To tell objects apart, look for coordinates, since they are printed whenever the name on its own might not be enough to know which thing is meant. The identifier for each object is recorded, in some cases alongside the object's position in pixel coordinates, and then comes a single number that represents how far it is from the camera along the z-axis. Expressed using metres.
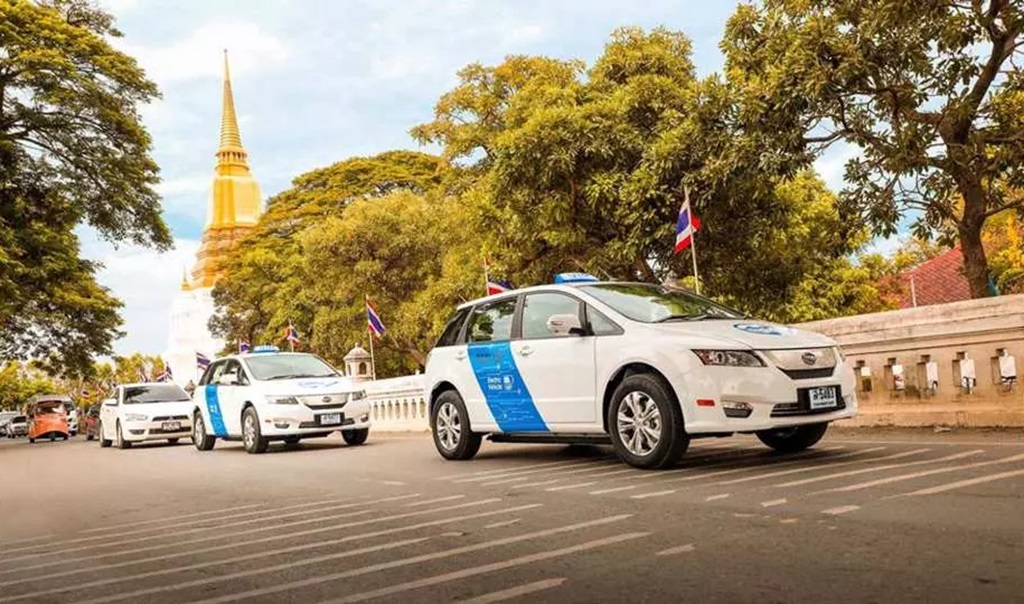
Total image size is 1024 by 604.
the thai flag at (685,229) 15.38
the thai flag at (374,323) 25.53
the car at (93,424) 33.24
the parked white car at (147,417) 21.75
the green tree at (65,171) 28.38
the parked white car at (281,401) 14.68
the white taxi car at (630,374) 7.57
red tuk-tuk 38.59
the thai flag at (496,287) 19.92
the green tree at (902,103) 11.82
